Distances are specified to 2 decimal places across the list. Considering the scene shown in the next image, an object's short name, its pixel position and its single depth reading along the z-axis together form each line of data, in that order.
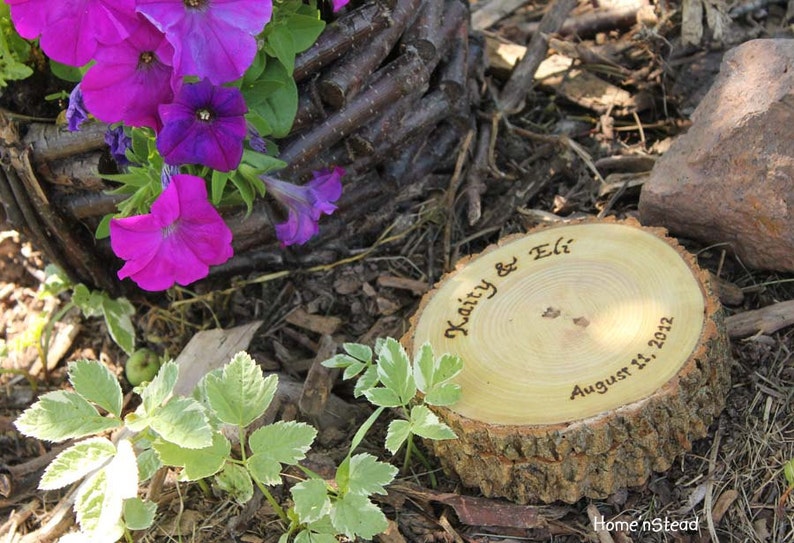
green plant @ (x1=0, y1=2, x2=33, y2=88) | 1.06
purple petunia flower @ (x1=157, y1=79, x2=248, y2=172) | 1.00
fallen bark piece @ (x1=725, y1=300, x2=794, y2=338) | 1.09
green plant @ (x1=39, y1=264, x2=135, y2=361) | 1.18
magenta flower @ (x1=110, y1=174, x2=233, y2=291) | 1.01
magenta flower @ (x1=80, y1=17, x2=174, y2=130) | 0.98
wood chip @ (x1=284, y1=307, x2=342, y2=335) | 1.18
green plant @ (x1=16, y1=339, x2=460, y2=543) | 0.98
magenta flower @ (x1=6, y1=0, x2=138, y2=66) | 0.96
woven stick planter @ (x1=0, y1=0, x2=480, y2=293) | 1.11
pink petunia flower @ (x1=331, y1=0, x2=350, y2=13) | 1.02
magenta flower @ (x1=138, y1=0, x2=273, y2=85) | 0.96
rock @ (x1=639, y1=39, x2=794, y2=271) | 1.09
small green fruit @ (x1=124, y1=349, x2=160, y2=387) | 1.17
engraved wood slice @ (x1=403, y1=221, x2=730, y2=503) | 1.00
